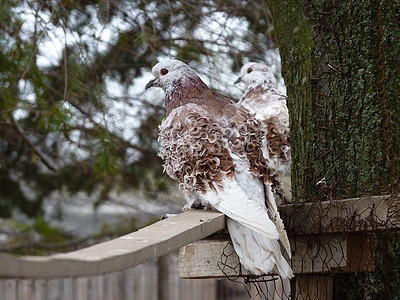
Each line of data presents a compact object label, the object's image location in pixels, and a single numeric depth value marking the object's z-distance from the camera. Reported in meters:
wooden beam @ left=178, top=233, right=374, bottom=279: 4.33
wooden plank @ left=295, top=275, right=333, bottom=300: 4.56
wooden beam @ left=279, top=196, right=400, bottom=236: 3.94
